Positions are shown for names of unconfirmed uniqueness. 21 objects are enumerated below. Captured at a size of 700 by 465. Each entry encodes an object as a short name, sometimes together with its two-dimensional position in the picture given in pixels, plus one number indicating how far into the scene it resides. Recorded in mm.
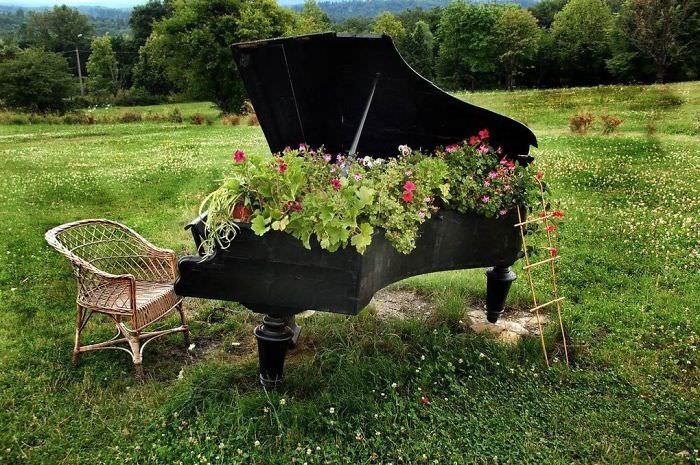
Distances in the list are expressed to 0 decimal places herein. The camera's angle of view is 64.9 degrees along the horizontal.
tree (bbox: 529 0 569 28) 81625
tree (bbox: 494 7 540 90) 60094
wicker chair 4879
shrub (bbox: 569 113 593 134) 19141
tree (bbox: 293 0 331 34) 53197
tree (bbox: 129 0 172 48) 79125
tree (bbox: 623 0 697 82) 46750
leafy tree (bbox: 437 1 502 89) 65812
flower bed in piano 3469
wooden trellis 5098
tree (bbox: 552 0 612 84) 58500
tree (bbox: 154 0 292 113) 43844
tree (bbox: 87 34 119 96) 66625
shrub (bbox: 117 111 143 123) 30906
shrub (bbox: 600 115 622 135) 18405
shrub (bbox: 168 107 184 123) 31578
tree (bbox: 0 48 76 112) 37375
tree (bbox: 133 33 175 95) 65375
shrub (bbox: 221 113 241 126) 29031
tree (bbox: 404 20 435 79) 75500
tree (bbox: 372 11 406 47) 77506
